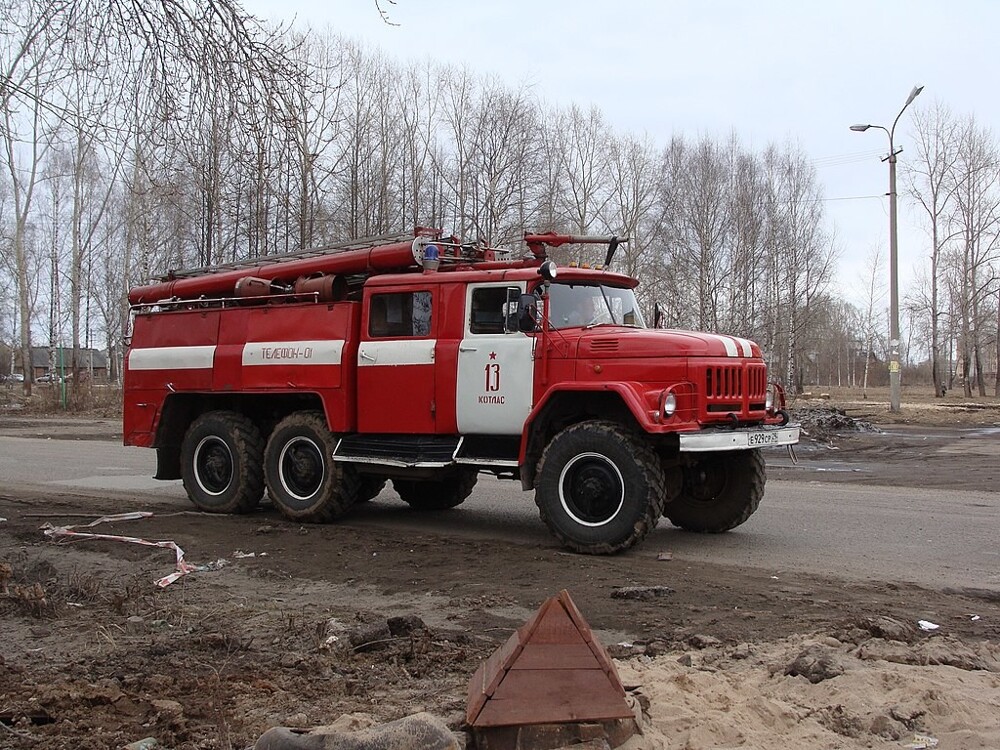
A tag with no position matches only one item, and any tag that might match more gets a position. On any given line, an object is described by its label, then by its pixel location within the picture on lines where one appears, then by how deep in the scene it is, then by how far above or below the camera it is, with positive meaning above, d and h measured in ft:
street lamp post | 88.48 +9.18
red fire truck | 26.37 -0.26
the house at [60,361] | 120.82 +5.35
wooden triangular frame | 12.23 -4.08
